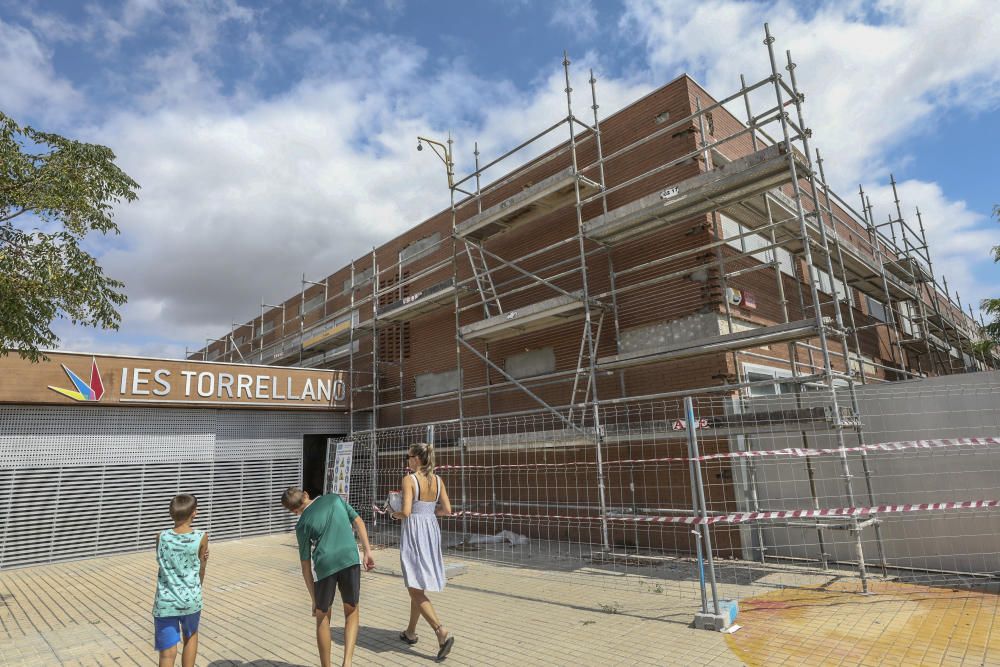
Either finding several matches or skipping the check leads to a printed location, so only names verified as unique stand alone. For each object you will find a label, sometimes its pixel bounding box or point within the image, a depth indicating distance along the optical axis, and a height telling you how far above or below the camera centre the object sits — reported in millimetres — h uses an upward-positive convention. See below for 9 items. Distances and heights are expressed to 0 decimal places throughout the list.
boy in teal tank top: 3912 -796
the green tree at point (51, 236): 7012 +3194
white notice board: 11773 -150
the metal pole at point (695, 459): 5449 -149
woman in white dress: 4844 -695
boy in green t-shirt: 4223 -726
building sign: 10961 +1936
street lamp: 14472 +7786
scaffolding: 8016 +3332
